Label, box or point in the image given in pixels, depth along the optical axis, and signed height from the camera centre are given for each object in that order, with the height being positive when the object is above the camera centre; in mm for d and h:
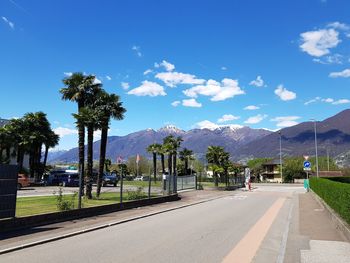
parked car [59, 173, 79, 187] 52038 +702
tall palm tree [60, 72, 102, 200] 29792 +6254
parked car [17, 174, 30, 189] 46438 +459
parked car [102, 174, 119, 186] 55384 +691
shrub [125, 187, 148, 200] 25098 -503
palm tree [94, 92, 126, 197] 29719 +4922
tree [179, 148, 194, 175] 86694 +5778
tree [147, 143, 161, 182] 80312 +6492
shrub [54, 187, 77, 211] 17441 -741
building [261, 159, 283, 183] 154250 +5072
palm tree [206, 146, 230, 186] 63009 +4105
